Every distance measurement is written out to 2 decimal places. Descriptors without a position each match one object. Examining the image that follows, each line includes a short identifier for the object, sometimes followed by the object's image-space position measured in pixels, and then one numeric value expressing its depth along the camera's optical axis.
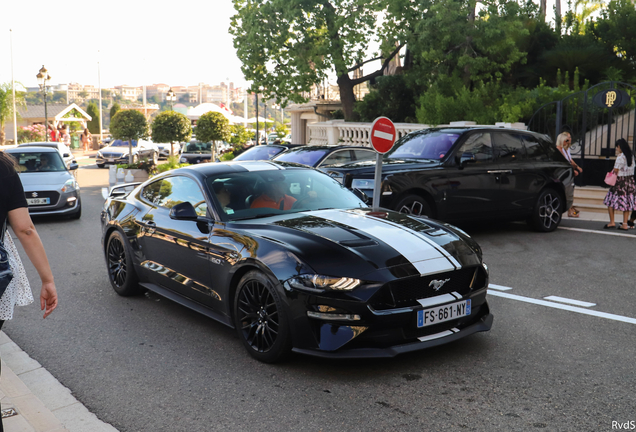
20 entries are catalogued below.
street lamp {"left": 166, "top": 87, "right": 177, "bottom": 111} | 44.33
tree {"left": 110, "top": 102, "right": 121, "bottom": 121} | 74.36
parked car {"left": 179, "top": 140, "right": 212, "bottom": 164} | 32.62
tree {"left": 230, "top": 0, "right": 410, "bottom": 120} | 23.08
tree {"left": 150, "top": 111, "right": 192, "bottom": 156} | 24.28
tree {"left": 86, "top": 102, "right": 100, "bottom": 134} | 80.62
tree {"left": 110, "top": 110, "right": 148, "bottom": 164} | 24.33
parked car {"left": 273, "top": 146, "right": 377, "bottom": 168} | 12.31
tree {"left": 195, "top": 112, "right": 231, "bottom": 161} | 24.47
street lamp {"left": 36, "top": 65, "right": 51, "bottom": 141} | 34.59
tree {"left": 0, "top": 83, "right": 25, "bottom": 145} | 43.32
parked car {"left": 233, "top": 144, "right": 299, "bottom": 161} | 14.79
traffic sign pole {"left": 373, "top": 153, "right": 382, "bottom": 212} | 7.98
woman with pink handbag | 10.67
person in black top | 3.07
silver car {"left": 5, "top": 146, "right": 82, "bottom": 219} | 12.73
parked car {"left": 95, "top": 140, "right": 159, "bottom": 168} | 34.19
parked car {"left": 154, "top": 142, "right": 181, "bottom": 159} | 44.53
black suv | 9.68
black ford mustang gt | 4.35
